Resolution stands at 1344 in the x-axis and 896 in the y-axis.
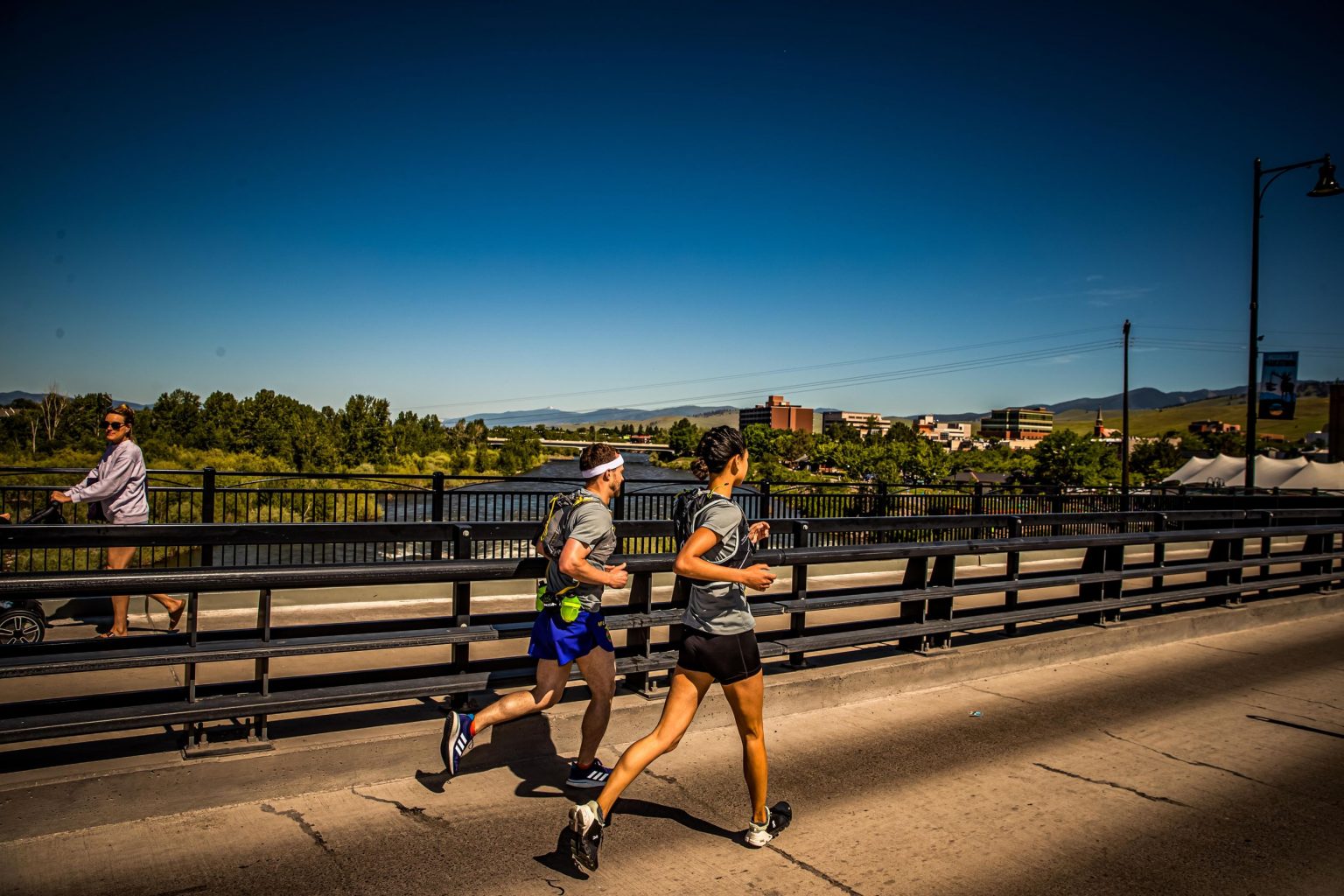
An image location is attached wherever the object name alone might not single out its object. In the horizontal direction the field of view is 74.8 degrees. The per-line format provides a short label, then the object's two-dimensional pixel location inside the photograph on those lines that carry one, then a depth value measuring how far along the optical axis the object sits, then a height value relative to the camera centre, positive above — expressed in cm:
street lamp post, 1914 +387
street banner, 2803 +241
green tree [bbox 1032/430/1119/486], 9038 -74
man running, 453 -106
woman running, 411 -90
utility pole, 4654 +77
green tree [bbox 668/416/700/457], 8940 +110
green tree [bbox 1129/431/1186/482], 11409 -56
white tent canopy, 4206 -73
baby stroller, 726 -164
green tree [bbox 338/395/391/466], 4134 +23
